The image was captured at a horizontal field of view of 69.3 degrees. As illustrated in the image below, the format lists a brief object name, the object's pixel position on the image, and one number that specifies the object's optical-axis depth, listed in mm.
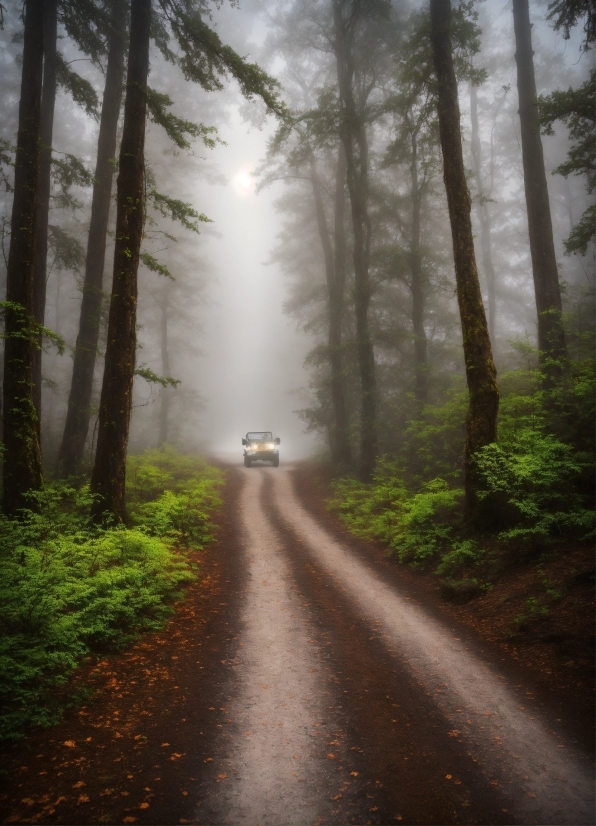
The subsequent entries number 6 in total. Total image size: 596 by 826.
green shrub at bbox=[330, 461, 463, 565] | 9961
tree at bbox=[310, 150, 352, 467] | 20656
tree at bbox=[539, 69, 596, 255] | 9711
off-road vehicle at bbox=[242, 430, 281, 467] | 25909
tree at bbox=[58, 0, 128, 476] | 13977
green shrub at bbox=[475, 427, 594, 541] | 7543
